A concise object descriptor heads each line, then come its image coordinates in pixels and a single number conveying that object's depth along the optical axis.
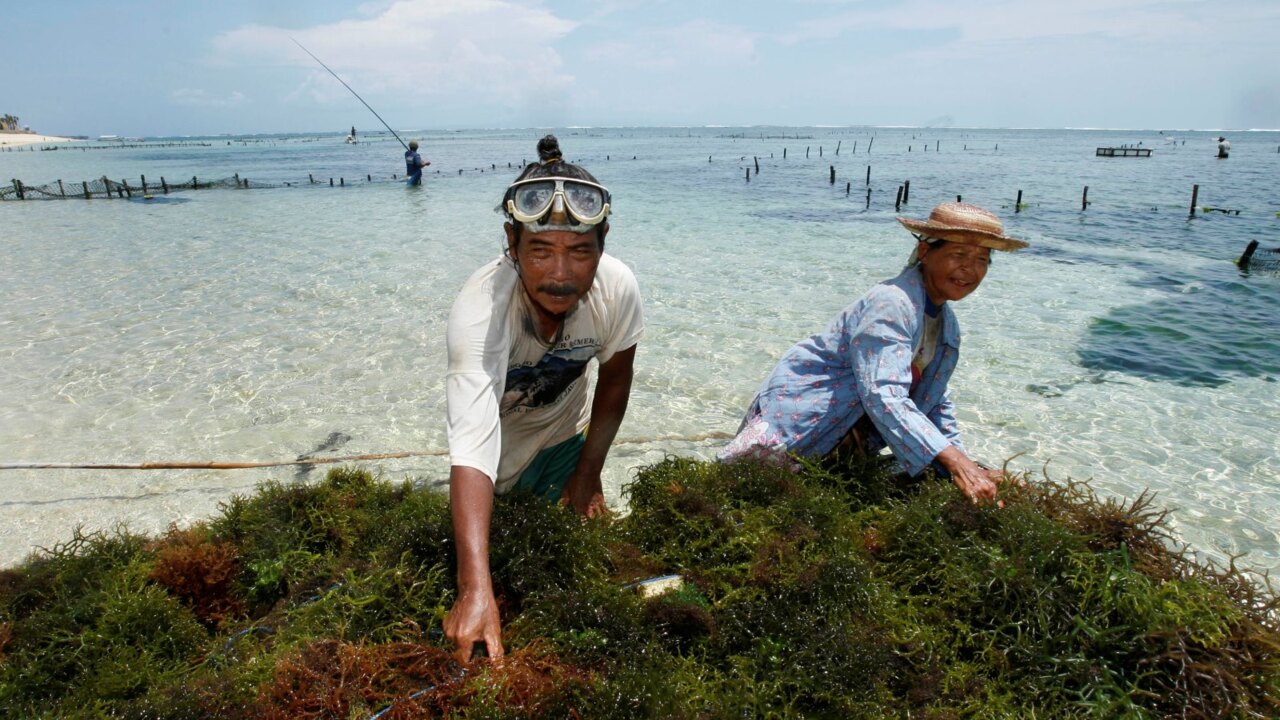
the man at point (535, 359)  2.17
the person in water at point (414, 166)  30.98
